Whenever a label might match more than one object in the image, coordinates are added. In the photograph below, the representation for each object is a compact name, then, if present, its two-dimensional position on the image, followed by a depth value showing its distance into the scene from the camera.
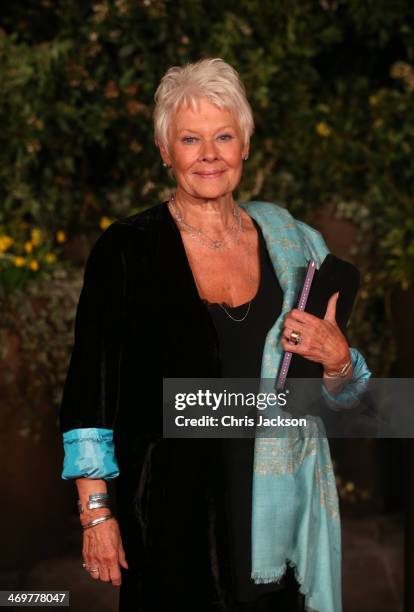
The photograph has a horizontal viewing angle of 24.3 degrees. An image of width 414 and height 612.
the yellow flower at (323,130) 5.36
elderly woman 2.25
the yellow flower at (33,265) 4.48
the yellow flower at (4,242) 4.56
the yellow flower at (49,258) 4.59
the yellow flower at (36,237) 4.80
